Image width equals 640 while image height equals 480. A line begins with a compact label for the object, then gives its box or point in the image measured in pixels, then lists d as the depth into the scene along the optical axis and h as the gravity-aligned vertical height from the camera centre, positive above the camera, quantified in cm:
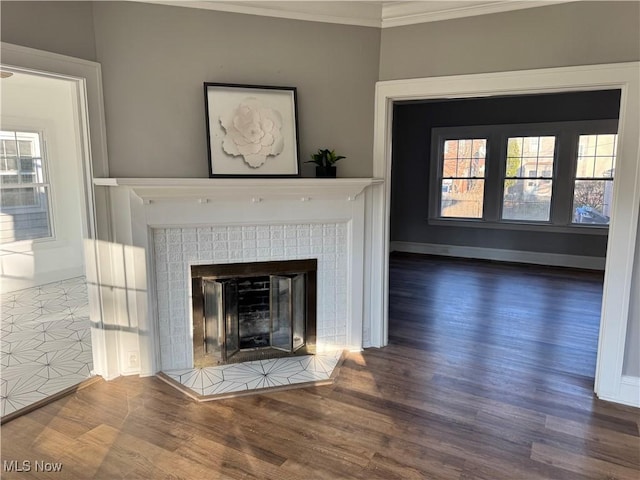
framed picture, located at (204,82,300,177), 306 +38
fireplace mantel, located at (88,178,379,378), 296 -44
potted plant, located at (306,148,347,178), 326 +15
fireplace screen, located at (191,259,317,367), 324 -98
